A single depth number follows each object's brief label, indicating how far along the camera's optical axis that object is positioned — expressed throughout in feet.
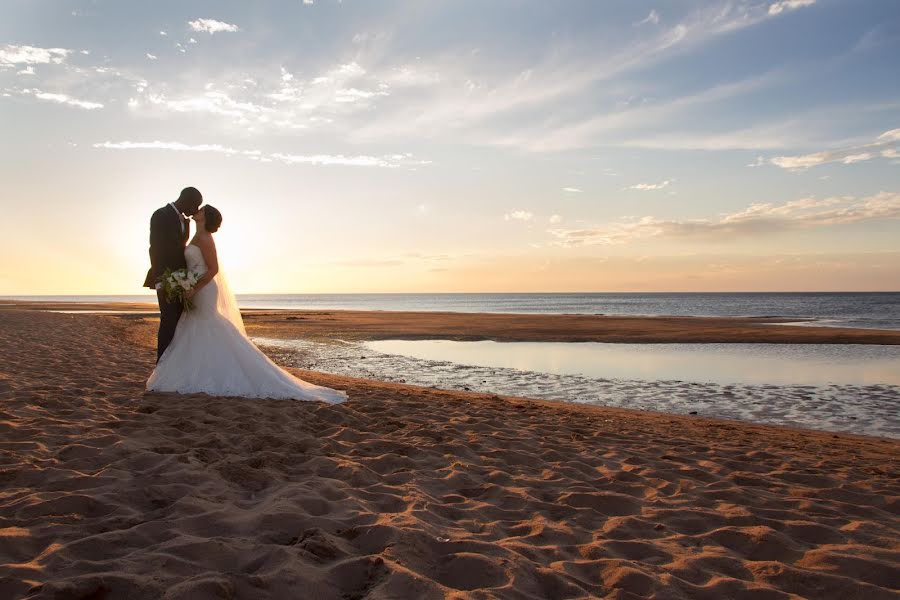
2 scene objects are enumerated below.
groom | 25.77
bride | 24.63
